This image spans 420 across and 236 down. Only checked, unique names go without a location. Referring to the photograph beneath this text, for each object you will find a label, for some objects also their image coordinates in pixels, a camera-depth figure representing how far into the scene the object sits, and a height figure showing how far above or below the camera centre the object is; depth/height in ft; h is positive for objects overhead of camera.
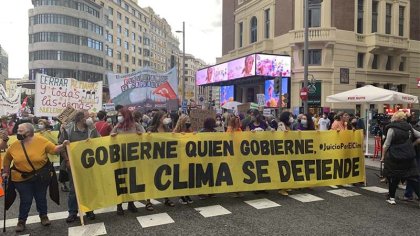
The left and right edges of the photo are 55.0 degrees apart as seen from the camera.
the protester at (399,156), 23.79 -2.61
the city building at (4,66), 368.27 +41.07
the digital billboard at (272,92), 102.89 +4.75
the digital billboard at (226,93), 133.90 +5.72
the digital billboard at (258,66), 98.89 +11.34
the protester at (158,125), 24.77 -0.95
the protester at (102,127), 28.73 -1.29
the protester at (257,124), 31.15 -1.07
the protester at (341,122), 36.65 -1.01
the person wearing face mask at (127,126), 22.74 -0.96
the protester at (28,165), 18.88 -2.70
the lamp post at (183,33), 117.99 +22.47
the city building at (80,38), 225.35 +43.73
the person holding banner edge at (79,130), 22.45 -1.19
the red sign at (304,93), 60.23 +2.65
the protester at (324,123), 53.52 -1.63
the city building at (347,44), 99.19 +17.46
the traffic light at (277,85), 64.06 +4.00
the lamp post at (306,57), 60.20 +8.14
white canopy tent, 43.57 +1.65
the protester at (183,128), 24.79 -1.14
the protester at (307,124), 33.75 -1.19
